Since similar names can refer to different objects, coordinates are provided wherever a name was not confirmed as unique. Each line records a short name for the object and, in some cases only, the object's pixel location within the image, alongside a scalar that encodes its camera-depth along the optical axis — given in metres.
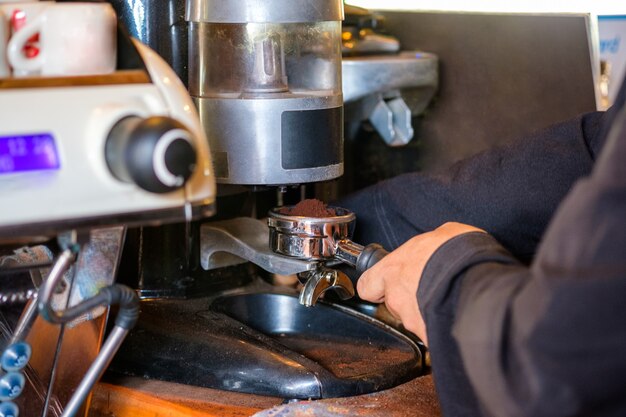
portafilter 1.00
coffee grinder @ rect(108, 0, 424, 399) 0.99
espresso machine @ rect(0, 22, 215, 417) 0.75
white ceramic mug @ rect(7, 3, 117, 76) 0.79
